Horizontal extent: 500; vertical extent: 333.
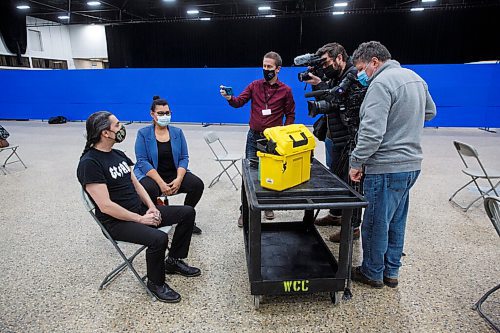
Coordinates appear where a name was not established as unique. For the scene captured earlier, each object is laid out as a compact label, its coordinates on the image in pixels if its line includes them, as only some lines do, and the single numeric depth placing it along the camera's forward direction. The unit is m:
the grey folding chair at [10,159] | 4.73
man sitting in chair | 1.85
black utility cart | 1.67
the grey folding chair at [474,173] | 3.06
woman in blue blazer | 2.61
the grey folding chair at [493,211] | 1.66
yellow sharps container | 1.68
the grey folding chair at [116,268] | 1.85
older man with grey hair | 1.71
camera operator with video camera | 2.07
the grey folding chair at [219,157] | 3.99
